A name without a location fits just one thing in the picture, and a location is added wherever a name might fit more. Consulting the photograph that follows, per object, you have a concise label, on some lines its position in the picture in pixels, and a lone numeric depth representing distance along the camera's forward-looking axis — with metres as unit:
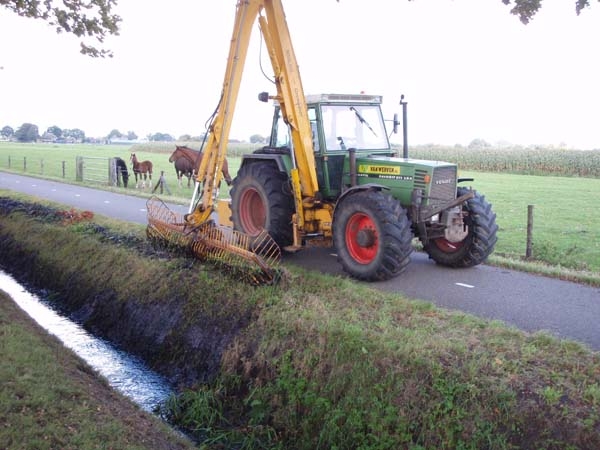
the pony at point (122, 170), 25.88
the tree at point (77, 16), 11.43
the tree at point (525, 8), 6.43
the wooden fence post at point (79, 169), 27.41
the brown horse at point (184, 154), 25.69
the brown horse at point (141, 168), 25.98
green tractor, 8.74
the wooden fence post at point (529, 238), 11.23
